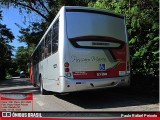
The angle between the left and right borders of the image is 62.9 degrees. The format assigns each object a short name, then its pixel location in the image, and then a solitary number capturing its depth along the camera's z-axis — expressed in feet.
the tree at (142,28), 14.71
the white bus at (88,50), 12.76
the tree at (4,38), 66.52
